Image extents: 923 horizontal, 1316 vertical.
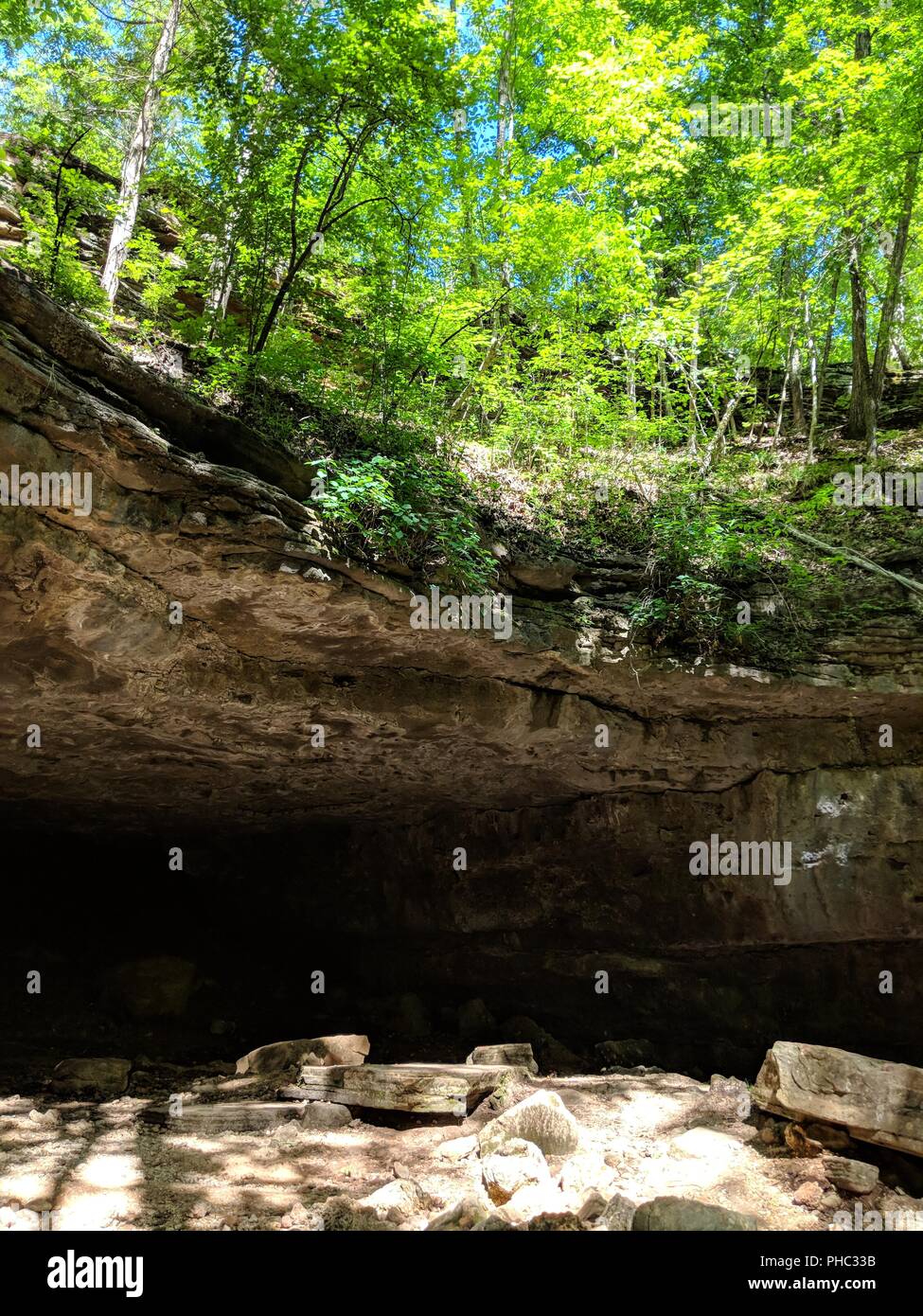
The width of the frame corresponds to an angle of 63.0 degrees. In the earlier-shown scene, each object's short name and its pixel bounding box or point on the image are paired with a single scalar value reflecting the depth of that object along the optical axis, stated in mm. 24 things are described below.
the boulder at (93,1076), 6854
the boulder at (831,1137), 5055
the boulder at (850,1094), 4938
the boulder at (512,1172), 4297
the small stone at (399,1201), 4059
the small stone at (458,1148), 5145
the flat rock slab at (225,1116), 5602
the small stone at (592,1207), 3984
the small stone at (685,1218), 3631
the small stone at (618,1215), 3787
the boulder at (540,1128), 4922
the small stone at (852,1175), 4586
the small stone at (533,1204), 3982
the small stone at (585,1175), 4504
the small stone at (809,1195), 4484
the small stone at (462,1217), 3760
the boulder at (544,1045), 8578
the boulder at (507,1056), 7508
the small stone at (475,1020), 9586
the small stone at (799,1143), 5043
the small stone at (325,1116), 5723
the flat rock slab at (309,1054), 7238
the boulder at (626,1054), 8812
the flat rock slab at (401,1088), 6008
